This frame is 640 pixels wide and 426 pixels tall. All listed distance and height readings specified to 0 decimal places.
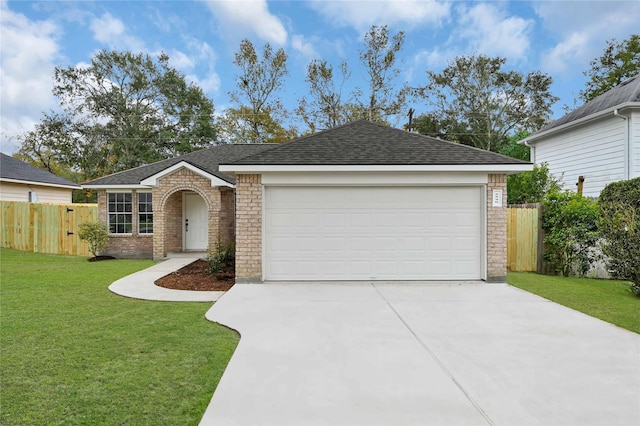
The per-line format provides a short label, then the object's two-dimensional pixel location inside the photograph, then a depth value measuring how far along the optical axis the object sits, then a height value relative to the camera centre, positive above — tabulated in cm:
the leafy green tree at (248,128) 2481 +588
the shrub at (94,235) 1216 -93
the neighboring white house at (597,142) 1114 +255
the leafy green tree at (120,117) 2769 +746
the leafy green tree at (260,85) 2420 +865
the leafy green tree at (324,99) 2356 +755
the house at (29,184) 1722 +126
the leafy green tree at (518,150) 2356 +410
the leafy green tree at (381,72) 2258 +901
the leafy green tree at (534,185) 1325 +98
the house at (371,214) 798 -10
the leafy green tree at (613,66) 2144 +920
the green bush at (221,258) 922 -131
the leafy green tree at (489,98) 2719 +895
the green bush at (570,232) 936 -59
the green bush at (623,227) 739 -36
